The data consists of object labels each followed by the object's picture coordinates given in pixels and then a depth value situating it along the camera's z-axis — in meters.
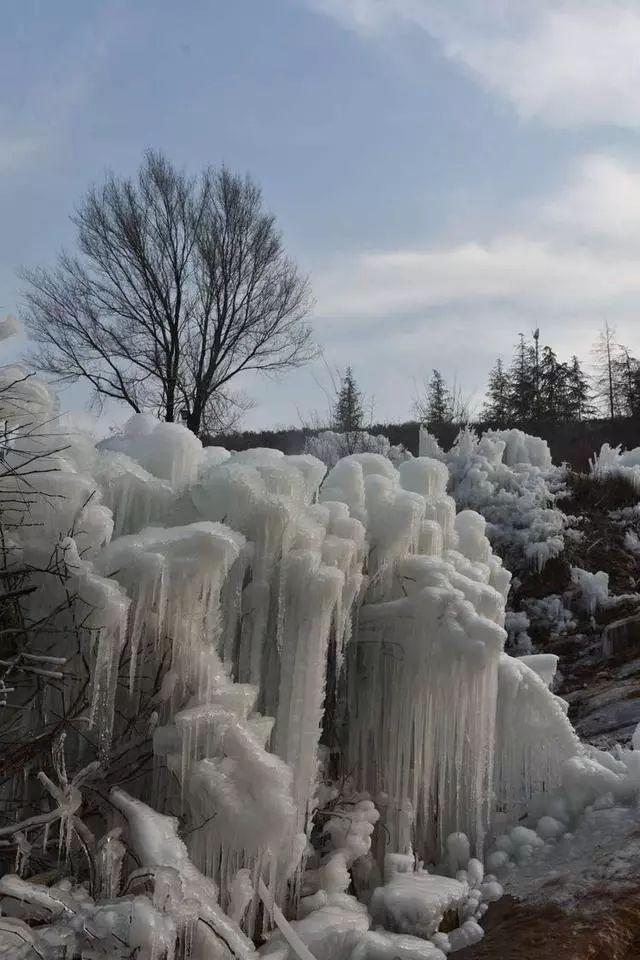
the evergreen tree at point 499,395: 31.20
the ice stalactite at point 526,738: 4.68
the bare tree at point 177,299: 18.44
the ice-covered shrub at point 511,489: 10.09
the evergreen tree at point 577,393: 31.88
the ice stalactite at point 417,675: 4.27
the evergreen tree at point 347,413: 16.83
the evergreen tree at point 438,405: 20.03
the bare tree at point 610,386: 34.06
